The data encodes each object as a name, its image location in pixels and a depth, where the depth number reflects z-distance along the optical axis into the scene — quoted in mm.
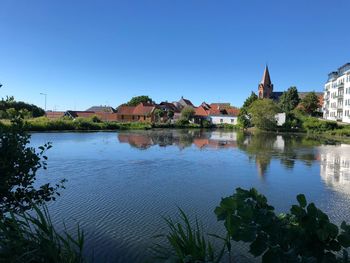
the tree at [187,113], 92562
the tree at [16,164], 5527
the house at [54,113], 115131
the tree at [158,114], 91150
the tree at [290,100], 91969
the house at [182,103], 124725
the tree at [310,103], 90750
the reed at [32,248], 4238
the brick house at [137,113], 93625
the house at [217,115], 98625
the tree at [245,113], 83438
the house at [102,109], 116762
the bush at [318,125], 63156
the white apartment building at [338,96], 70438
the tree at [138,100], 115062
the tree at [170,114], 96112
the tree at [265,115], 74438
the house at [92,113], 97750
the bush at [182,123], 82375
